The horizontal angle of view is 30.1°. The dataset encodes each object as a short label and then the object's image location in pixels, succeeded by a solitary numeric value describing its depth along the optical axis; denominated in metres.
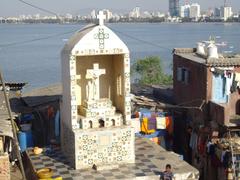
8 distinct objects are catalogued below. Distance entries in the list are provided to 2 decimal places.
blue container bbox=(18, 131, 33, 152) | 13.55
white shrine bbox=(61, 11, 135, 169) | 10.88
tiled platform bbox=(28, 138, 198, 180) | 10.45
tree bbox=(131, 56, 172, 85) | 32.03
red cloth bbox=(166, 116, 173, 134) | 16.01
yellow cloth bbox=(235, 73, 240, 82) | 14.97
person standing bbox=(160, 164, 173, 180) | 10.11
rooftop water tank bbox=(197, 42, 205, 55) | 17.26
